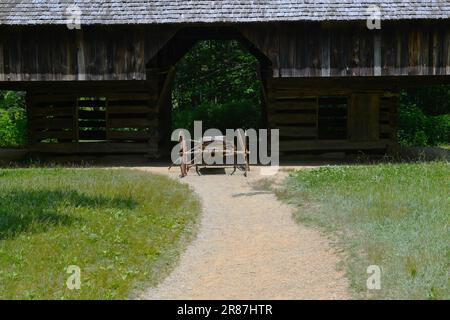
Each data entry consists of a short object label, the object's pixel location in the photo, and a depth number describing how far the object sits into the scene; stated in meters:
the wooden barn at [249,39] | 17.31
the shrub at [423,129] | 27.16
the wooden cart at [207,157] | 16.31
